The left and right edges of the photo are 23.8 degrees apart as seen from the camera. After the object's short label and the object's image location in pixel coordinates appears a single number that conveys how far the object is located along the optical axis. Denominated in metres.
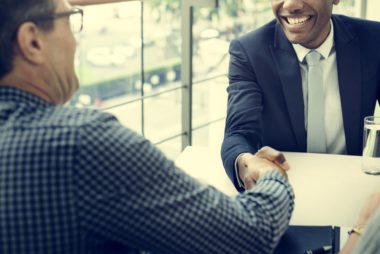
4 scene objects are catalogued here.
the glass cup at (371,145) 2.88
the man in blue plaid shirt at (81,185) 1.83
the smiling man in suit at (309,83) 3.21
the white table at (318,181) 2.62
